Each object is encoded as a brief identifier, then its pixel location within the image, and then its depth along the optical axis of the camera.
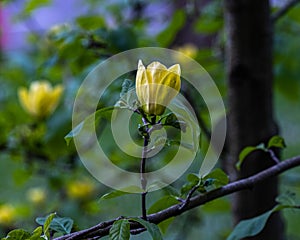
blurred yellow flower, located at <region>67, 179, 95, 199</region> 3.98
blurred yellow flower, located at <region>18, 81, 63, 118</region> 3.07
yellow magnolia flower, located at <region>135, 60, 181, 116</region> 1.89
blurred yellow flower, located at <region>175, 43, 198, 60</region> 3.34
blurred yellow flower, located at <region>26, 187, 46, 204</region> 4.30
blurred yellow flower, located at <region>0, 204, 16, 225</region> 3.53
